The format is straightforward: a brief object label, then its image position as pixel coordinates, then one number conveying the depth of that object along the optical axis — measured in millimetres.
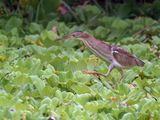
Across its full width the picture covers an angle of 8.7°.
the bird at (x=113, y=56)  8819
